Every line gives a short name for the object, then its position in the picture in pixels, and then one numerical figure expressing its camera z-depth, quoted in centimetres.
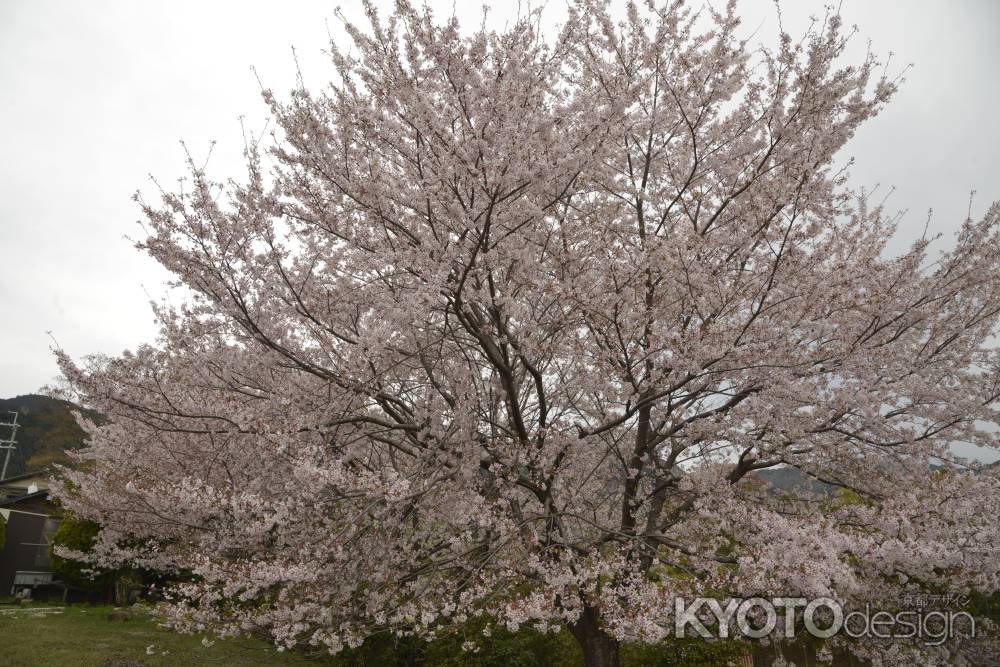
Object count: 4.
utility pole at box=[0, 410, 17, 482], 3397
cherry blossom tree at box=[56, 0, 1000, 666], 494
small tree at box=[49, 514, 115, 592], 1599
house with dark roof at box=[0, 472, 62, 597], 1991
